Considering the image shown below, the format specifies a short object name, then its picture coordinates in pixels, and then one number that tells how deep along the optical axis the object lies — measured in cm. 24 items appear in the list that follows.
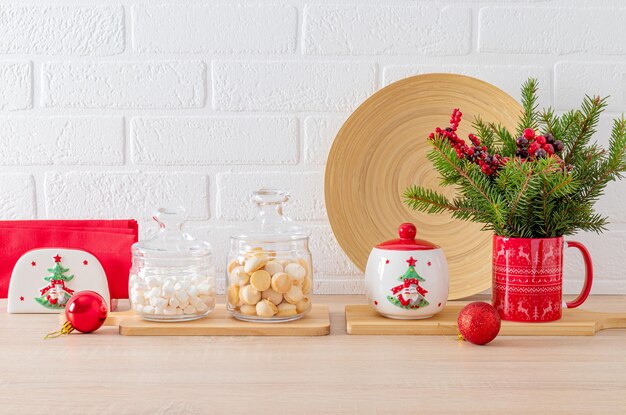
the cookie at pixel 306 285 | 110
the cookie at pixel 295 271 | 107
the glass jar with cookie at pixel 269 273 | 106
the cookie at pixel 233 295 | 109
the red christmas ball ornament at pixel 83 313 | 104
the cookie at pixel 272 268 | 106
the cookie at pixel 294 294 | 107
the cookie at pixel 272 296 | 107
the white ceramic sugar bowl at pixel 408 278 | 107
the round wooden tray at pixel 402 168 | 129
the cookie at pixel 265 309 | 107
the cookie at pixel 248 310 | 108
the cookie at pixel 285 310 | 107
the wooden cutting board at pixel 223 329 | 105
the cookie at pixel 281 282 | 106
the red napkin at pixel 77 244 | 119
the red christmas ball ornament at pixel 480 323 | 98
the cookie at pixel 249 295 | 107
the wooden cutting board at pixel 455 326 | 104
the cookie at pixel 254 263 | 106
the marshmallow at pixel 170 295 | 108
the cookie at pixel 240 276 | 107
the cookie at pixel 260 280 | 106
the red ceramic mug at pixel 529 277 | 105
